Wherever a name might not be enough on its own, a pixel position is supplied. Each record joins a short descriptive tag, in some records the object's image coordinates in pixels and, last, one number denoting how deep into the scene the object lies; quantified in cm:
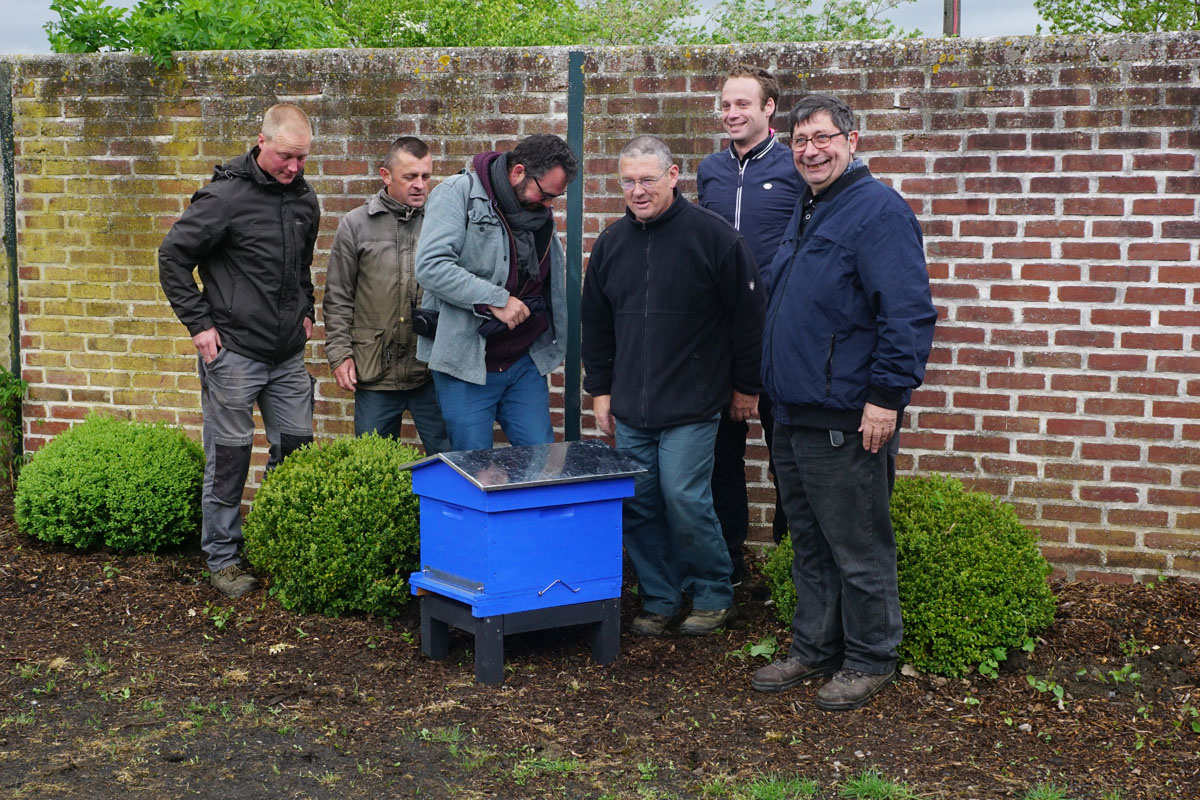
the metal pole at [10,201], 642
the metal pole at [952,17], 1286
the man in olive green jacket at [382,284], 534
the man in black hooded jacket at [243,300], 501
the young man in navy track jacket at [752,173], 491
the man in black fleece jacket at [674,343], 455
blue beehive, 422
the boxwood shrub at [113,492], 564
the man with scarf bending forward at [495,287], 480
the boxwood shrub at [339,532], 481
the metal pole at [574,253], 565
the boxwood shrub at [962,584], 427
